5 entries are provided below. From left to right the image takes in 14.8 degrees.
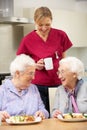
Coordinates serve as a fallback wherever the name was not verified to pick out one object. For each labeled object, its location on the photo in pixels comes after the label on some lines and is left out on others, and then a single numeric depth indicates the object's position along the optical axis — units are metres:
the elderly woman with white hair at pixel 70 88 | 2.45
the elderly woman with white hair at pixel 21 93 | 2.36
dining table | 1.98
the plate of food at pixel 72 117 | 2.12
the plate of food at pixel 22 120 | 2.06
